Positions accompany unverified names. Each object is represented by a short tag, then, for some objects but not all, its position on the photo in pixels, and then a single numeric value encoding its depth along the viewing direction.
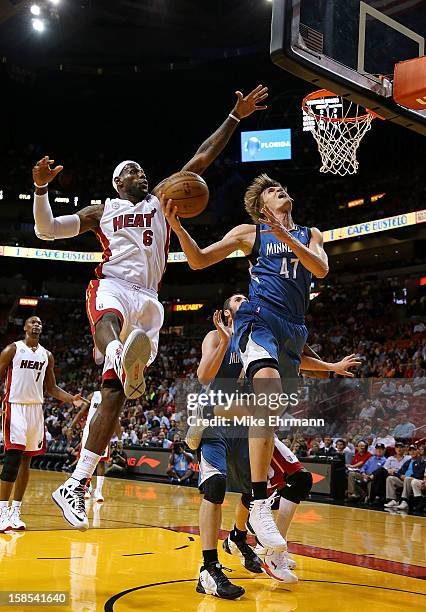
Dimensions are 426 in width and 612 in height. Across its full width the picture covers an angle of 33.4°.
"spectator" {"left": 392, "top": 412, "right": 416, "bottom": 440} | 12.65
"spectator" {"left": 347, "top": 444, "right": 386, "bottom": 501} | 12.05
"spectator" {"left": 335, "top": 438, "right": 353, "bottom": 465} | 12.68
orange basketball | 4.74
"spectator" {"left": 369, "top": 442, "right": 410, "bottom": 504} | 11.79
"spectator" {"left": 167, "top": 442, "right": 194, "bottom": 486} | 15.24
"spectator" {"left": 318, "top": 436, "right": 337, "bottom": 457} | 13.04
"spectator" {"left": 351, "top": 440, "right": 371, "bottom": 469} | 12.27
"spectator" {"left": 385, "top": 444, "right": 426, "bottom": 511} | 11.10
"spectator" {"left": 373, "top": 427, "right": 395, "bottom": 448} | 12.63
